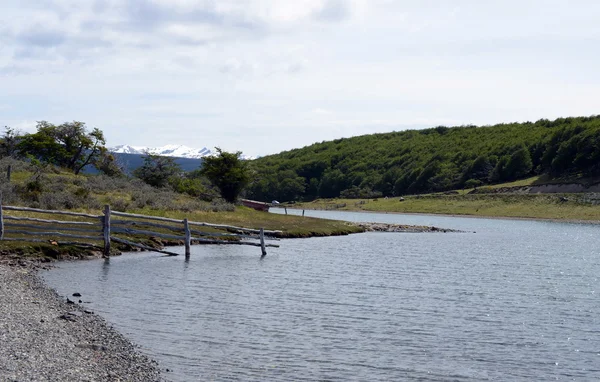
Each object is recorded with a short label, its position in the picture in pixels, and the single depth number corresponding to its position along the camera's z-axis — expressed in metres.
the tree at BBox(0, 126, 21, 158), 82.81
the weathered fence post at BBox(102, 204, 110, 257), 34.06
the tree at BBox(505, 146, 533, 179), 142.12
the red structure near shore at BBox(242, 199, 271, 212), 84.18
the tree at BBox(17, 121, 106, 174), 81.19
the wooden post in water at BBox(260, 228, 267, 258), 41.75
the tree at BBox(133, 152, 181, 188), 77.12
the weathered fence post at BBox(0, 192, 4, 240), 30.98
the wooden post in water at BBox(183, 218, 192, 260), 37.23
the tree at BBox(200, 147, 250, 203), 75.56
